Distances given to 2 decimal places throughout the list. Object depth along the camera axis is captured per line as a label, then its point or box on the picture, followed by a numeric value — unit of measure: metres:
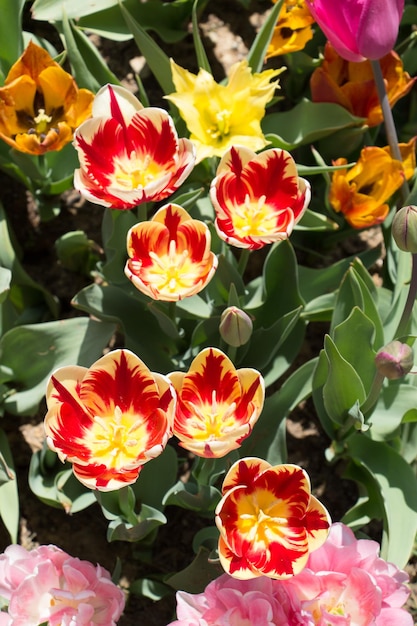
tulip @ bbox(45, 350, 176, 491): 1.16
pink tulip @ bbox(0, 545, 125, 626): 1.20
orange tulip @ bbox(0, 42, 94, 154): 1.31
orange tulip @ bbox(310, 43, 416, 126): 1.39
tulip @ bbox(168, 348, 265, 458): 1.18
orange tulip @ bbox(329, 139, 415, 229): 1.35
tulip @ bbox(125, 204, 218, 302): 1.22
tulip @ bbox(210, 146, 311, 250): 1.23
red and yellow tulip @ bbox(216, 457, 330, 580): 1.15
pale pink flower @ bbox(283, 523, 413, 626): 1.18
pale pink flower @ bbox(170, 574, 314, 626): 1.17
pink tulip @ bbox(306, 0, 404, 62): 1.27
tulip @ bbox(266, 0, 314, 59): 1.40
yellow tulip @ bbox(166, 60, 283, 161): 1.32
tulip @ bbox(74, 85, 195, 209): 1.23
